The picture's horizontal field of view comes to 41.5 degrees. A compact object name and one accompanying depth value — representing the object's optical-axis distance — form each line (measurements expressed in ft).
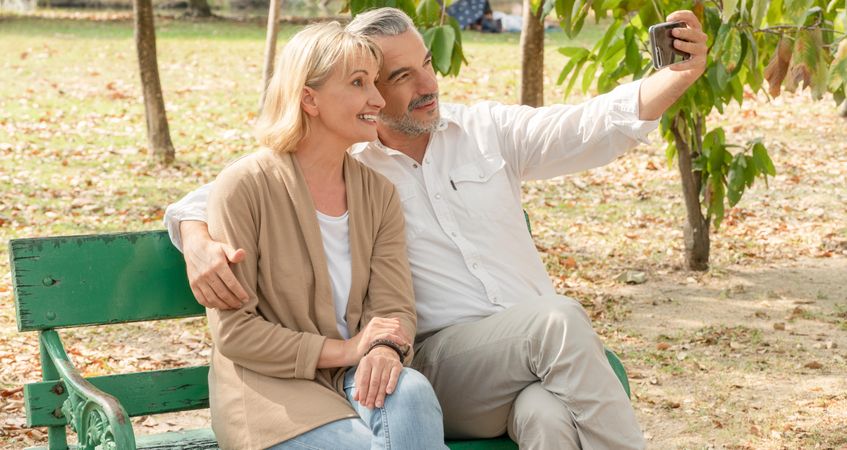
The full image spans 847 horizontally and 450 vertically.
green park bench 9.87
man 9.42
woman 9.05
